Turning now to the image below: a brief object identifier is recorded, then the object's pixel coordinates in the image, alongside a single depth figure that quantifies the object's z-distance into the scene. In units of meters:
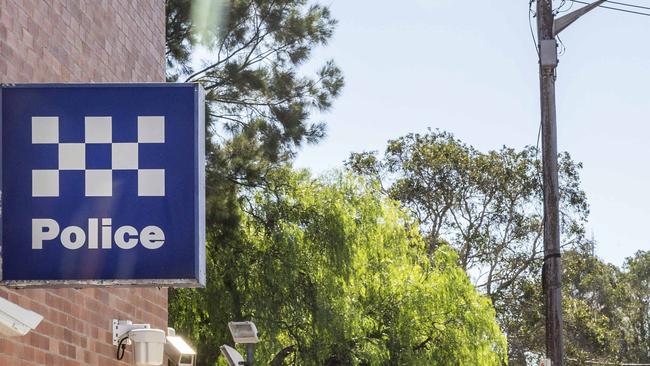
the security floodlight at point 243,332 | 15.77
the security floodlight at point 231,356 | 16.39
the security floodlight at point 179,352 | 10.60
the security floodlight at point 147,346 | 9.04
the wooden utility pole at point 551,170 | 14.62
